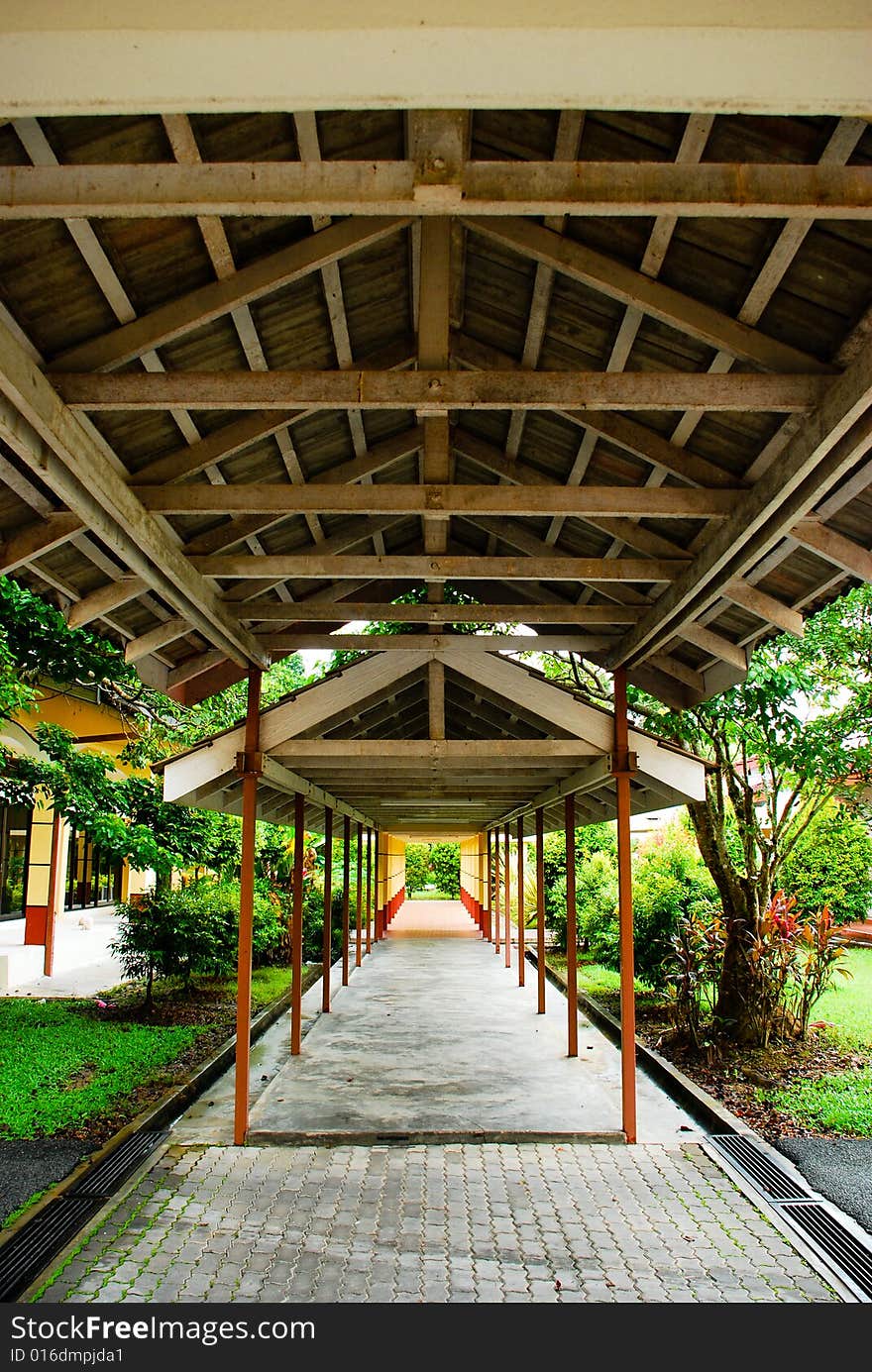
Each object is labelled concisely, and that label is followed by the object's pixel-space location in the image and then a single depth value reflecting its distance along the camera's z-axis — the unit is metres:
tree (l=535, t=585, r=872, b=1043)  8.05
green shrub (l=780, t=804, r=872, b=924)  11.34
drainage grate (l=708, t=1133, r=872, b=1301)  4.12
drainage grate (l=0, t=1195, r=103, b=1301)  3.92
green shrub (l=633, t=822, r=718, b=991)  10.19
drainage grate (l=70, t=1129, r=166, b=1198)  5.07
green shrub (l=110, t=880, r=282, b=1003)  10.66
